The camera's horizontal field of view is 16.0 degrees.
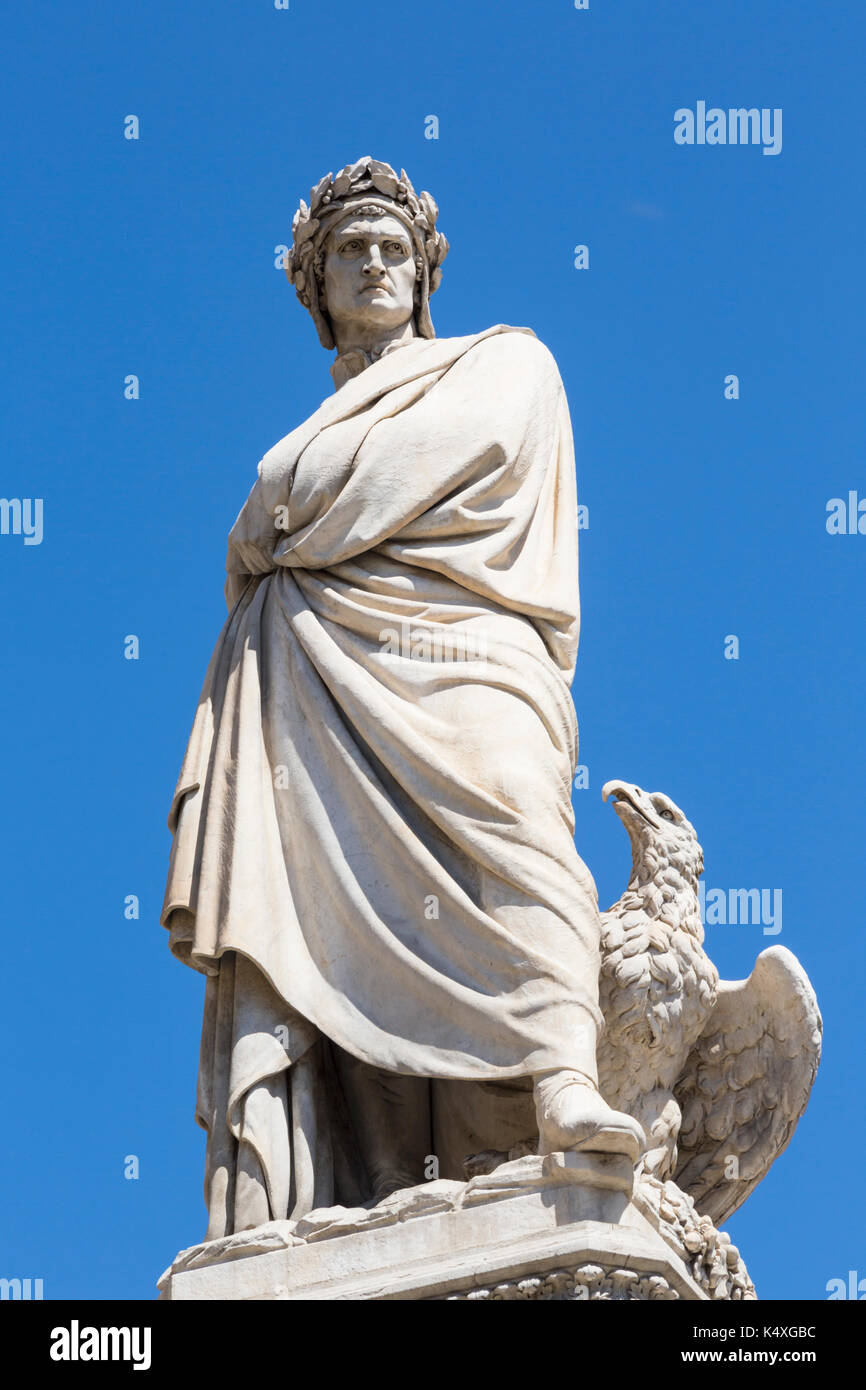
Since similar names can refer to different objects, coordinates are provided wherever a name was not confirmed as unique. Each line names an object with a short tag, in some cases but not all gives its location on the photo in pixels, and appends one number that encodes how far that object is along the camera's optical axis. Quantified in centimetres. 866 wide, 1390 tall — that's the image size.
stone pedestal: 1103
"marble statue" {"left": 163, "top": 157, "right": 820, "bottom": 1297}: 1180
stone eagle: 1262
